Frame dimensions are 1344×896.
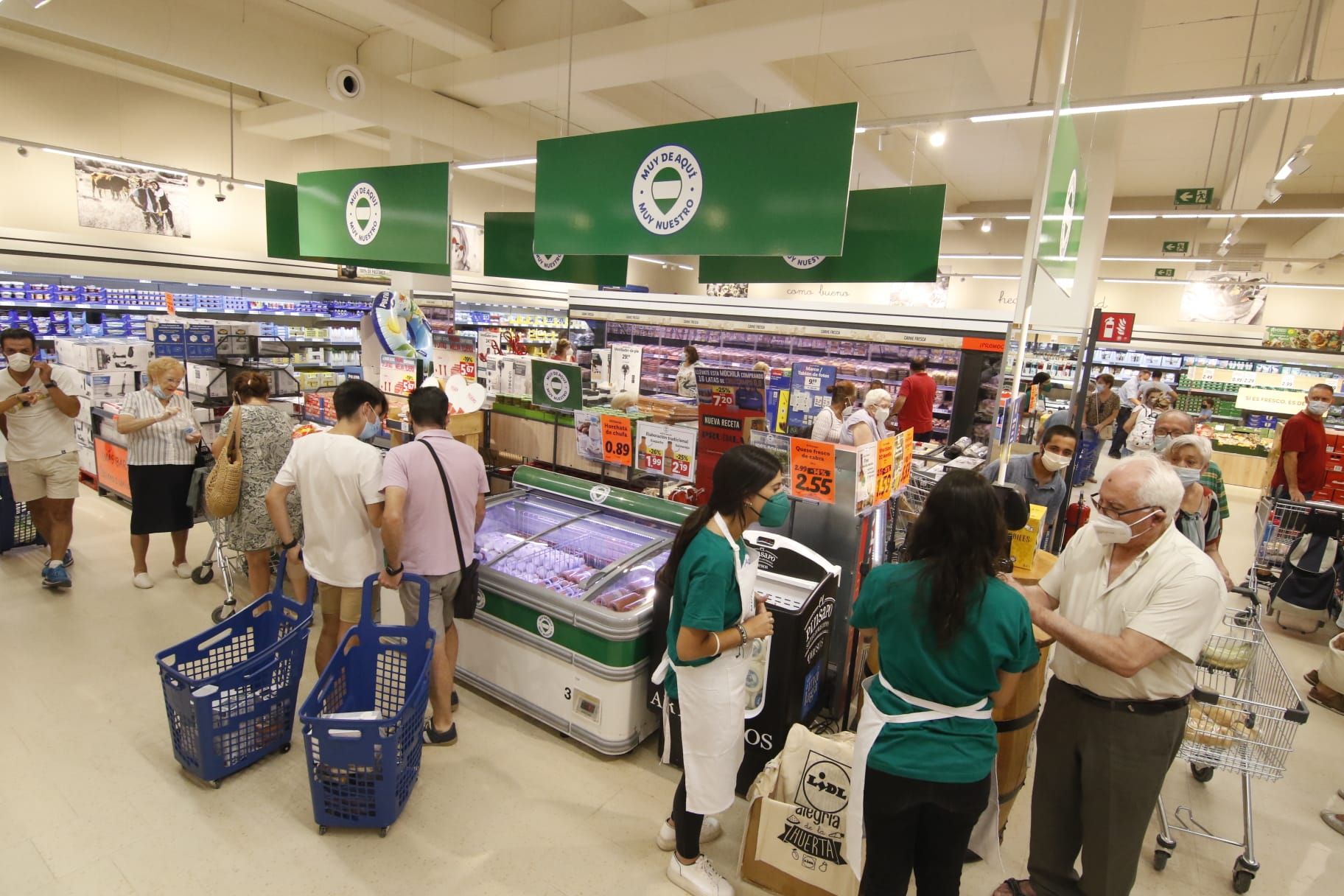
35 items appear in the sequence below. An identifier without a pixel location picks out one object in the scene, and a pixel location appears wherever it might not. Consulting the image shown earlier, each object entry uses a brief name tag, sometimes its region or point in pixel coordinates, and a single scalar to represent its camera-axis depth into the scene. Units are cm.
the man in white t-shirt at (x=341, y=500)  317
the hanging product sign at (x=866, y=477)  328
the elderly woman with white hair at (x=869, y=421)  487
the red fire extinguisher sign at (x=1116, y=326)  1085
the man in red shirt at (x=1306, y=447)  612
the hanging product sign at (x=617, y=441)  427
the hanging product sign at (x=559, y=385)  500
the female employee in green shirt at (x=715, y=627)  208
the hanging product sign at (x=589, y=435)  459
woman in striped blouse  465
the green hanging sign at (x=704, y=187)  335
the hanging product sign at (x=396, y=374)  581
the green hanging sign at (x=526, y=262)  692
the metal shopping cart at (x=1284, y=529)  511
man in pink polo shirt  299
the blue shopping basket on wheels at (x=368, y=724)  264
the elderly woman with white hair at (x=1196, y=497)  381
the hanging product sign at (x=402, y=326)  577
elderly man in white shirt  200
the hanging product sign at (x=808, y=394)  939
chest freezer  322
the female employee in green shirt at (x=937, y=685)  168
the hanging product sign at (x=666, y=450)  404
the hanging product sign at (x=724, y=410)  397
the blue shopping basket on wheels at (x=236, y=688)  288
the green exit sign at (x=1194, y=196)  926
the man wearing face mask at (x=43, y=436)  458
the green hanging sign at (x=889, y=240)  466
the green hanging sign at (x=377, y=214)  530
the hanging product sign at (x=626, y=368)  961
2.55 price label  327
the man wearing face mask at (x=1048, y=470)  391
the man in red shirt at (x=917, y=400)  841
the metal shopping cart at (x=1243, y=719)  267
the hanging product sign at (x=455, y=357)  595
